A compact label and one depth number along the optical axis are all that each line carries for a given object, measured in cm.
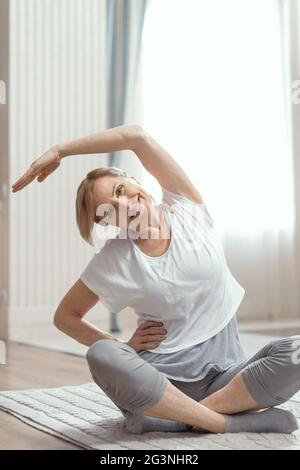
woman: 343
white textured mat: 337
